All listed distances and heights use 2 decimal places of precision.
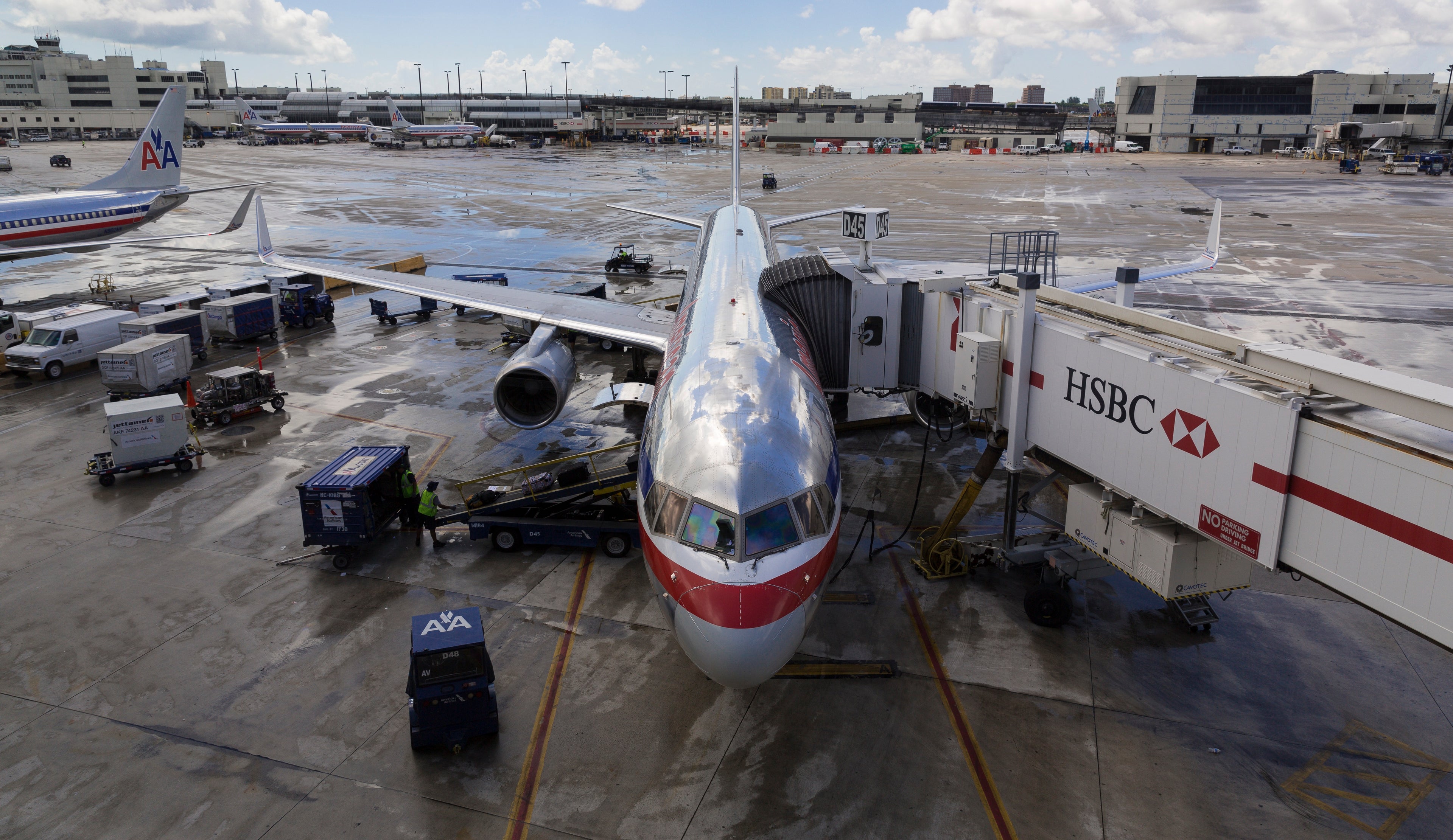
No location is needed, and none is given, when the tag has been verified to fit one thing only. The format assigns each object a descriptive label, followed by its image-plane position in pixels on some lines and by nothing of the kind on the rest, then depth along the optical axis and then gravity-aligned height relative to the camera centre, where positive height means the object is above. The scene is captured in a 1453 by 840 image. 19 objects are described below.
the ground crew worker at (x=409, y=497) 18.73 -6.32
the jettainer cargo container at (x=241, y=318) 33.19 -4.46
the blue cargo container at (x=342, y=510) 17.30 -6.14
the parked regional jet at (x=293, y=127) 181.75 +16.20
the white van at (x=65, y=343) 29.02 -4.94
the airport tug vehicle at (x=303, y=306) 35.91 -4.32
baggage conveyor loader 17.91 -6.50
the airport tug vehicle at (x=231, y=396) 25.38 -5.73
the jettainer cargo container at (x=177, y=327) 30.44 -4.44
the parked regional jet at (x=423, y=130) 169.12 +14.56
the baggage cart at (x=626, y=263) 47.16 -3.18
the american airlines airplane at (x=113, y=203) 39.81 -0.14
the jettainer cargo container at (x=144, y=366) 26.38 -5.08
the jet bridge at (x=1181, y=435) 8.95 -3.01
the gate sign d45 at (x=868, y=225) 20.56 -0.44
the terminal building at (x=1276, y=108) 145.75 +17.72
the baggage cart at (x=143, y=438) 21.30 -5.83
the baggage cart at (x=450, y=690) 12.01 -6.72
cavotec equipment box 12.30 -5.03
